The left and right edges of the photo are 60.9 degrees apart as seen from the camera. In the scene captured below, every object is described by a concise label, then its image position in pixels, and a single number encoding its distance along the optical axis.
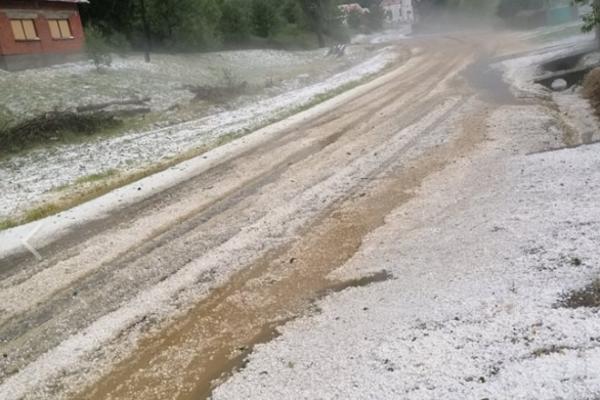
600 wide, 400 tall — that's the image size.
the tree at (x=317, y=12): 45.25
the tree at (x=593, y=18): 14.36
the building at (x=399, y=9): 103.25
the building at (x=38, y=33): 22.56
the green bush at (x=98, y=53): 22.95
